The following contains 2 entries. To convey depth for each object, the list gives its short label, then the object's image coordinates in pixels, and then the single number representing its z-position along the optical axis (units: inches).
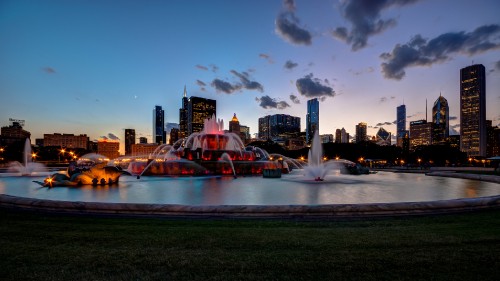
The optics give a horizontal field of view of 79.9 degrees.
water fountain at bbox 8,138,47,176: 1231.8
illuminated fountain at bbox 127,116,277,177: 1179.3
